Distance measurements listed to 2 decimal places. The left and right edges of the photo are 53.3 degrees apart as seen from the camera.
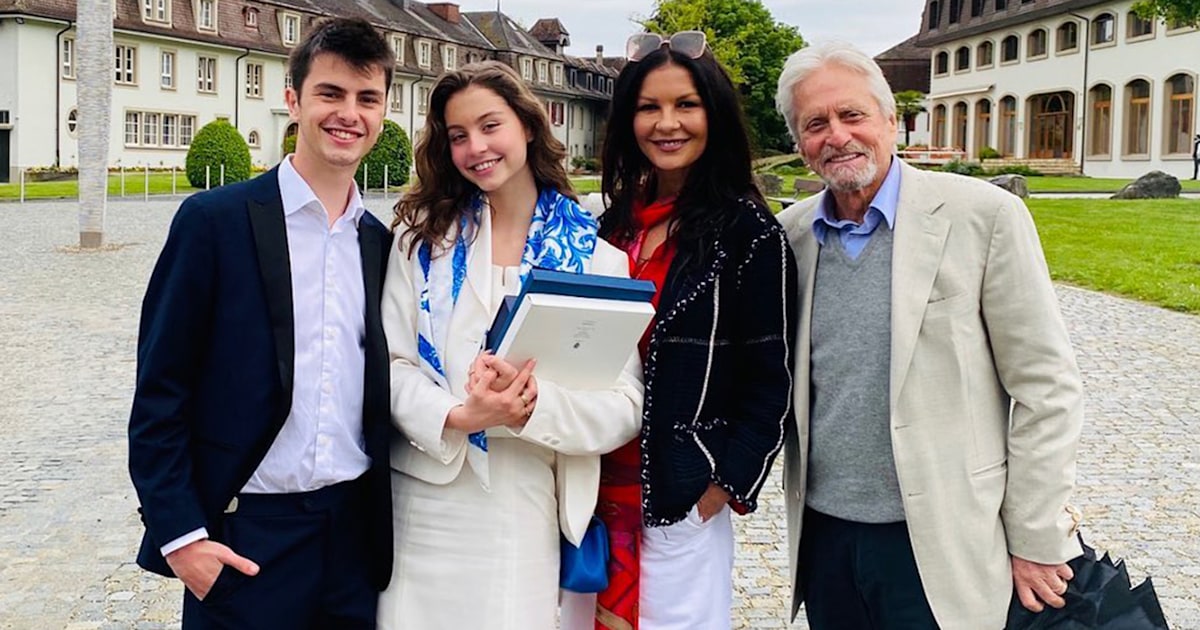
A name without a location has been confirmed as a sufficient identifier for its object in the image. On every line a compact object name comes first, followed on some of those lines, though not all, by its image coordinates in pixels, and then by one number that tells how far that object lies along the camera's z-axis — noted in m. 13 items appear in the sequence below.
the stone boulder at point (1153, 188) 30.45
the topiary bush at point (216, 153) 35.12
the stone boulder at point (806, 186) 29.63
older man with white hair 2.93
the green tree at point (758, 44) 64.00
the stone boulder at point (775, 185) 32.92
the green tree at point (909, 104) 62.57
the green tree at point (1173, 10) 20.14
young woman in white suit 2.96
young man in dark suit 2.84
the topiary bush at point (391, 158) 40.19
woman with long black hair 3.06
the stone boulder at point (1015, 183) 29.06
